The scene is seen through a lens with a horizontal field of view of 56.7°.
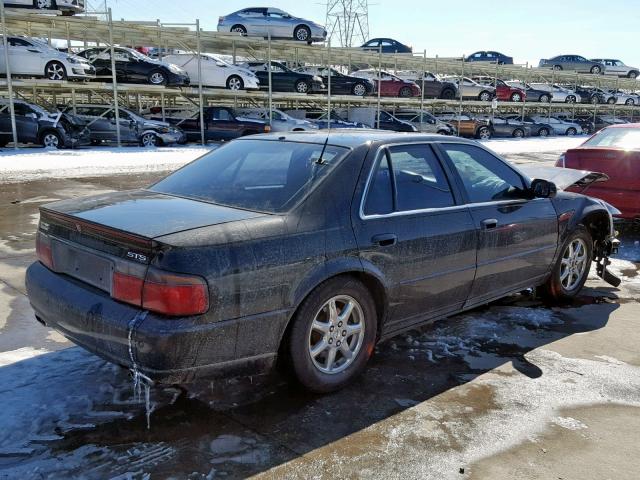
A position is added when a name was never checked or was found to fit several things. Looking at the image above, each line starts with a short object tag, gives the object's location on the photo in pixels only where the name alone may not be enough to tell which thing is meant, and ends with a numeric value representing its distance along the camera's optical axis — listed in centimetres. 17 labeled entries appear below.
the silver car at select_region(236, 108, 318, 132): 2402
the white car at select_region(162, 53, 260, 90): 2453
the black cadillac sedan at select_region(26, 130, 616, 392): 278
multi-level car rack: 2208
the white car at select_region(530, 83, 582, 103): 4091
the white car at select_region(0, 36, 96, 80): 1911
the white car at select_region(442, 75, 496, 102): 3519
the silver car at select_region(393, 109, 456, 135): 2964
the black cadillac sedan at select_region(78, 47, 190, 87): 2223
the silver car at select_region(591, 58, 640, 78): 5028
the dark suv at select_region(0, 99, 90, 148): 1844
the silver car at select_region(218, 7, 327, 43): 2903
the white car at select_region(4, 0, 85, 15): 2000
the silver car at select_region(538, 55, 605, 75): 4875
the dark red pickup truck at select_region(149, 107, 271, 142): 2334
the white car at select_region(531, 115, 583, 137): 3725
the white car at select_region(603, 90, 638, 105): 4513
